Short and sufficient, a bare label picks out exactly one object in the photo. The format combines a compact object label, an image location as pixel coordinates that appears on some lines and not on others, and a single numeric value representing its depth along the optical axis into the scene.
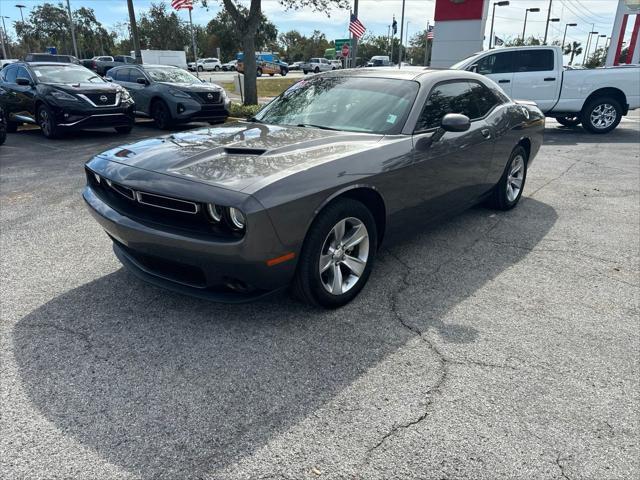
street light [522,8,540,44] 54.39
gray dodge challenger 2.64
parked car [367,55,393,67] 50.56
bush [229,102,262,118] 13.42
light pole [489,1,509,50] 36.89
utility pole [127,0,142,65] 19.28
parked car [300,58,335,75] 55.44
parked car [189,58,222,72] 58.01
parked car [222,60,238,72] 59.69
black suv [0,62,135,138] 9.59
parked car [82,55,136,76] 32.57
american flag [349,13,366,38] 18.36
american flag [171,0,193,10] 16.86
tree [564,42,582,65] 84.12
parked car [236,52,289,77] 49.62
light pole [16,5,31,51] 73.97
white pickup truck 11.05
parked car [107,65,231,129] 11.16
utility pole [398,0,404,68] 37.88
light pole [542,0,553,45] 56.58
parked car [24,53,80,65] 25.00
